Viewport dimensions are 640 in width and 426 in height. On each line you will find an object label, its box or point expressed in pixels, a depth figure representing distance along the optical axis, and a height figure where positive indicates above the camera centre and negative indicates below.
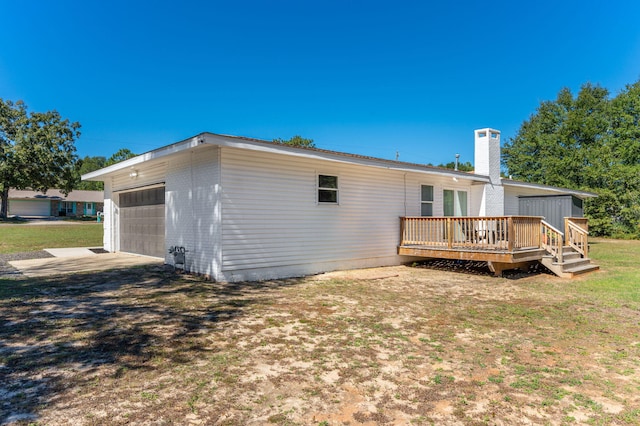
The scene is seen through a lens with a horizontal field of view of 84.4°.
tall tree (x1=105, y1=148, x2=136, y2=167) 62.09 +10.80
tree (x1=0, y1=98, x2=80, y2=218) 34.78 +6.67
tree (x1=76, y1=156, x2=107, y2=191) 70.98 +12.20
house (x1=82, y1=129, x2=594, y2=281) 8.14 +0.27
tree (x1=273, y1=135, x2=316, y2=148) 50.12 +10.83
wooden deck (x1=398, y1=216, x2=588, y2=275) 9.22 -0.68
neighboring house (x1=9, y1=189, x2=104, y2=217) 47.03 +1.63
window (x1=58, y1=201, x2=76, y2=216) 49.41 +1.03
